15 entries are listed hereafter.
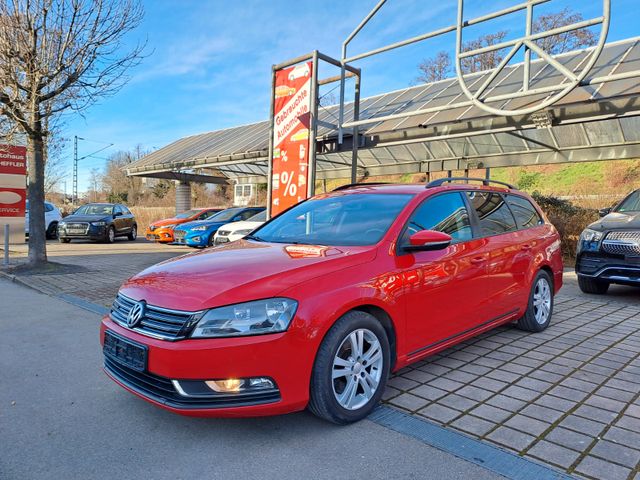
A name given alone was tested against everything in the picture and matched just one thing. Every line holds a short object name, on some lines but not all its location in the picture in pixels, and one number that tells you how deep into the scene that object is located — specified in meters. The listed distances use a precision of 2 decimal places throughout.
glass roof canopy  7.10
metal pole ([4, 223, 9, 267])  10.36
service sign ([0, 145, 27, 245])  10.88
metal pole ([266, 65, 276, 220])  8.41
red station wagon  2.64
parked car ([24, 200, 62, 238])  18.06
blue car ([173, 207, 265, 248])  14.41
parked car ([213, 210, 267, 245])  12.07
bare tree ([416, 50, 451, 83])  29.86
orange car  16.80
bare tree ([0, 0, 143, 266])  8.51
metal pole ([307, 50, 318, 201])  7.79
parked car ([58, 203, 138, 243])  16.52
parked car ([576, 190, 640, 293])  6.50
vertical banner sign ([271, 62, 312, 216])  7.95
